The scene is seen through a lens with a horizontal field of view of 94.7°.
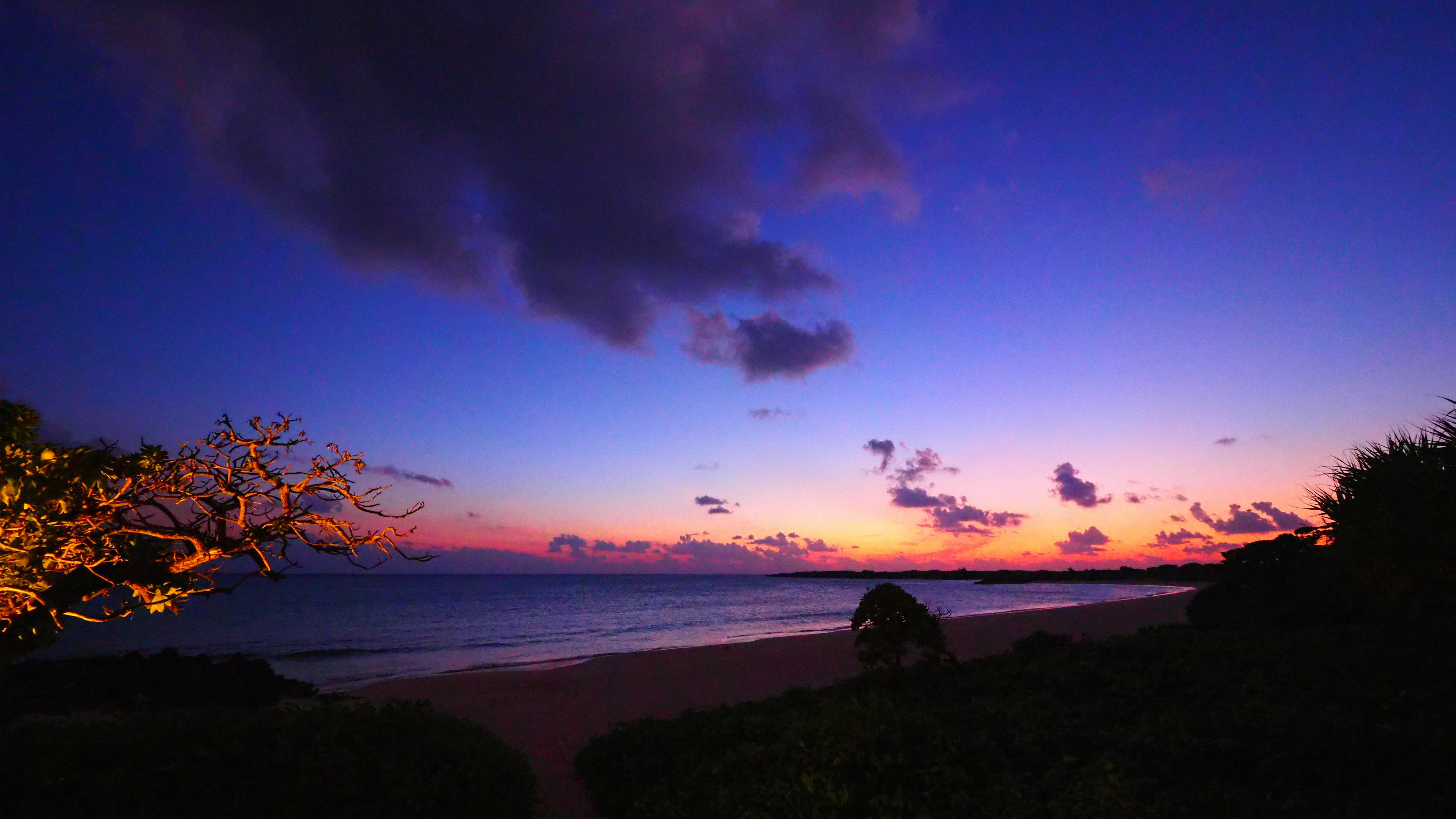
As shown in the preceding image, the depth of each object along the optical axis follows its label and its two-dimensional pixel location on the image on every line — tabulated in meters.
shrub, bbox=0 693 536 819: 6.24
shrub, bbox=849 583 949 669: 13.05
